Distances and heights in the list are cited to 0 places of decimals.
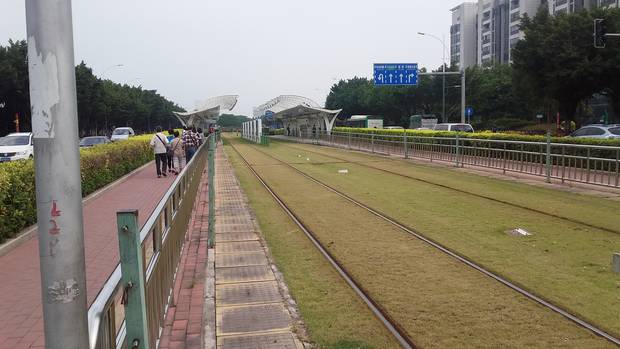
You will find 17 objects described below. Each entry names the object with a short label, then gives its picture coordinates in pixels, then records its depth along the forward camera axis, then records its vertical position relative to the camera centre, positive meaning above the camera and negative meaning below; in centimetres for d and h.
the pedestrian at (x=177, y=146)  2059 -46
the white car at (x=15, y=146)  2420 -39
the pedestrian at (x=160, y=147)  1892 -46
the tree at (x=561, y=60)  3697 +436
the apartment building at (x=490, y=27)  9319 +1880
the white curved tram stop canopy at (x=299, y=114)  5654 +186
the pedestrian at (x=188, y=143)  2038 -35
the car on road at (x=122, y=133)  3717 +12
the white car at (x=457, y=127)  3331 +0
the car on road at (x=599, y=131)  2512 -31
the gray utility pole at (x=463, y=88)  3306 +228
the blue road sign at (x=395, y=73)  3975 +389
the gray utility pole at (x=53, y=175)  230 -16
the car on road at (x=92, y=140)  3019 -26
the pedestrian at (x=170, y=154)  2045 -72
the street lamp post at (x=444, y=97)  5888 +318
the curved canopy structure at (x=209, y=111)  6270 +251
